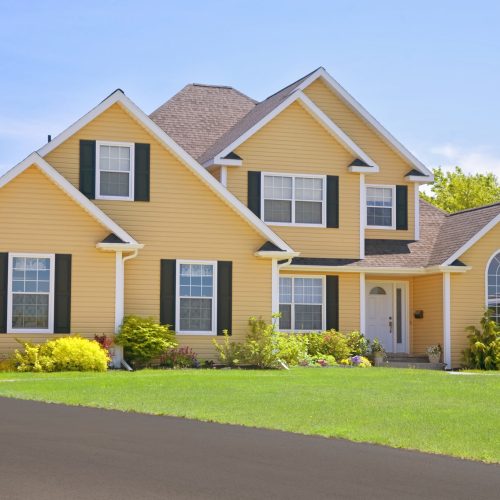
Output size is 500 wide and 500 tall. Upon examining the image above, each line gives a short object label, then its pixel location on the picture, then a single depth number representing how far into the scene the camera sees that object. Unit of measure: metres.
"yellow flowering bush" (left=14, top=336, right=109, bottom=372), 24.44
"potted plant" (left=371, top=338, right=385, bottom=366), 30.44
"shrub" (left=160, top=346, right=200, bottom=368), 26.84
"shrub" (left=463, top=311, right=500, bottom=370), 30.12
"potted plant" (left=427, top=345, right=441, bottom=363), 30.98
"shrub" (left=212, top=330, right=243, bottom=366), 27.23
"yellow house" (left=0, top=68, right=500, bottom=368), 25.81
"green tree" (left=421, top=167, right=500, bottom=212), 59.62
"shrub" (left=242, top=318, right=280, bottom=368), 26.98
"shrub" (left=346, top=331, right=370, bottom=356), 30.61
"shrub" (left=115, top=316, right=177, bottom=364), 26.06
